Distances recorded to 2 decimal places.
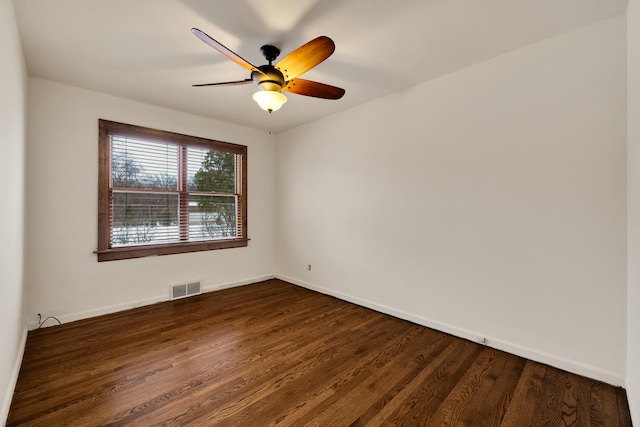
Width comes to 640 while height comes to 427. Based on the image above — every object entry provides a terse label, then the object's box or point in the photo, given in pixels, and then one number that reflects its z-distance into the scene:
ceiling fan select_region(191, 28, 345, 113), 1.82
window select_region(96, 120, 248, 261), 3.46
